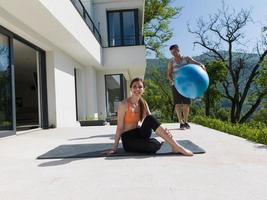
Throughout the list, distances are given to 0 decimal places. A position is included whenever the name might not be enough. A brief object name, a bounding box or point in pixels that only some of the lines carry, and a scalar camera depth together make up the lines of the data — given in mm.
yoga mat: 2486
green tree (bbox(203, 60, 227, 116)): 15281
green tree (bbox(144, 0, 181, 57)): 16206
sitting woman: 2402
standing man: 4307
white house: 4351
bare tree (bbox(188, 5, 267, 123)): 14532
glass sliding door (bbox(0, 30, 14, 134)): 4241
